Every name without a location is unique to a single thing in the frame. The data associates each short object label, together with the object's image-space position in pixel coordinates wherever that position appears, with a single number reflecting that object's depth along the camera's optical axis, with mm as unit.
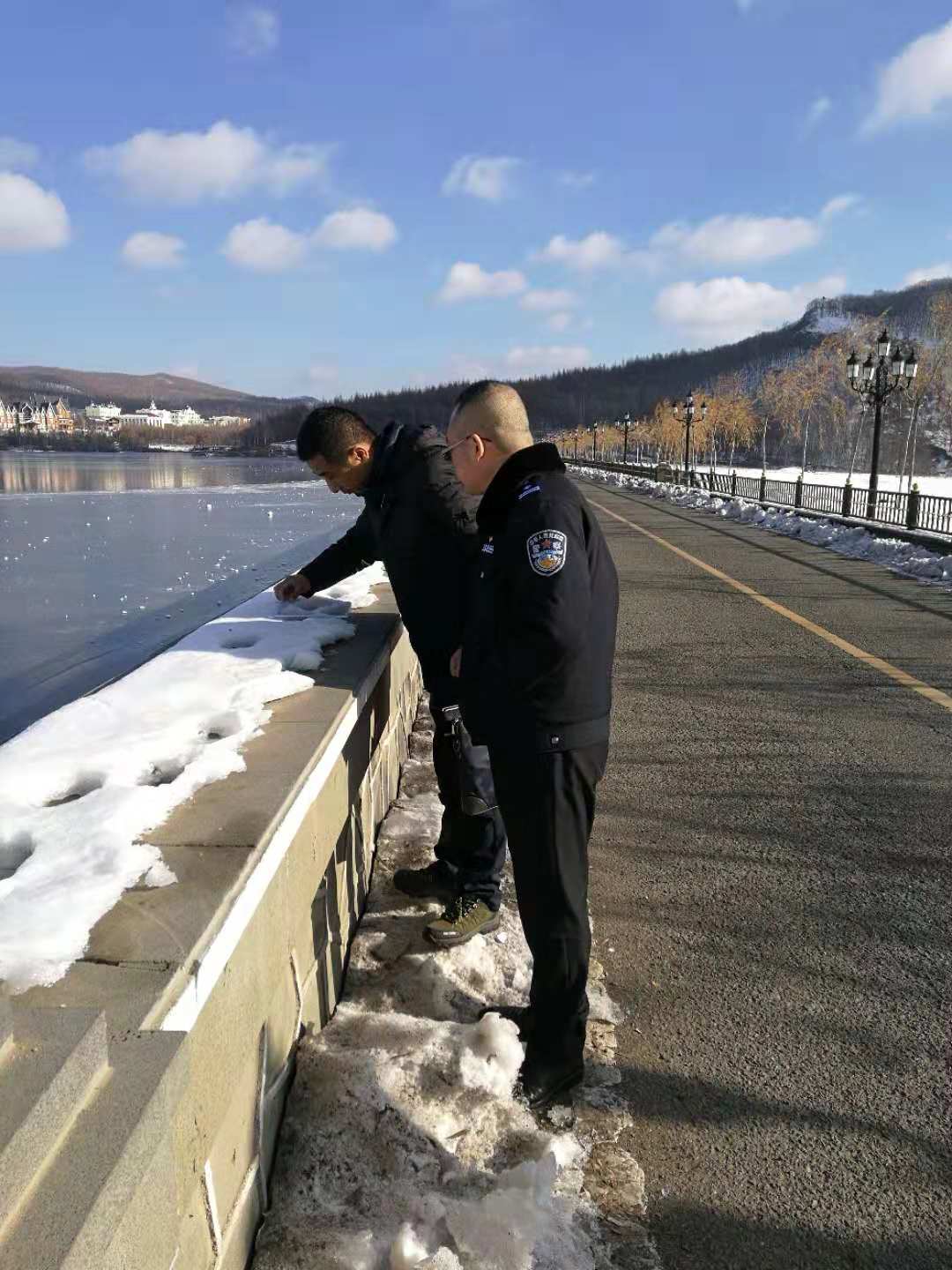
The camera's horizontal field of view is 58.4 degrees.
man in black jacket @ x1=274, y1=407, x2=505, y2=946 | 3035
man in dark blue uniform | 2109
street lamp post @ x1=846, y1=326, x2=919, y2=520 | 20594
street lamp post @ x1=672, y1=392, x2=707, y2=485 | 43812
